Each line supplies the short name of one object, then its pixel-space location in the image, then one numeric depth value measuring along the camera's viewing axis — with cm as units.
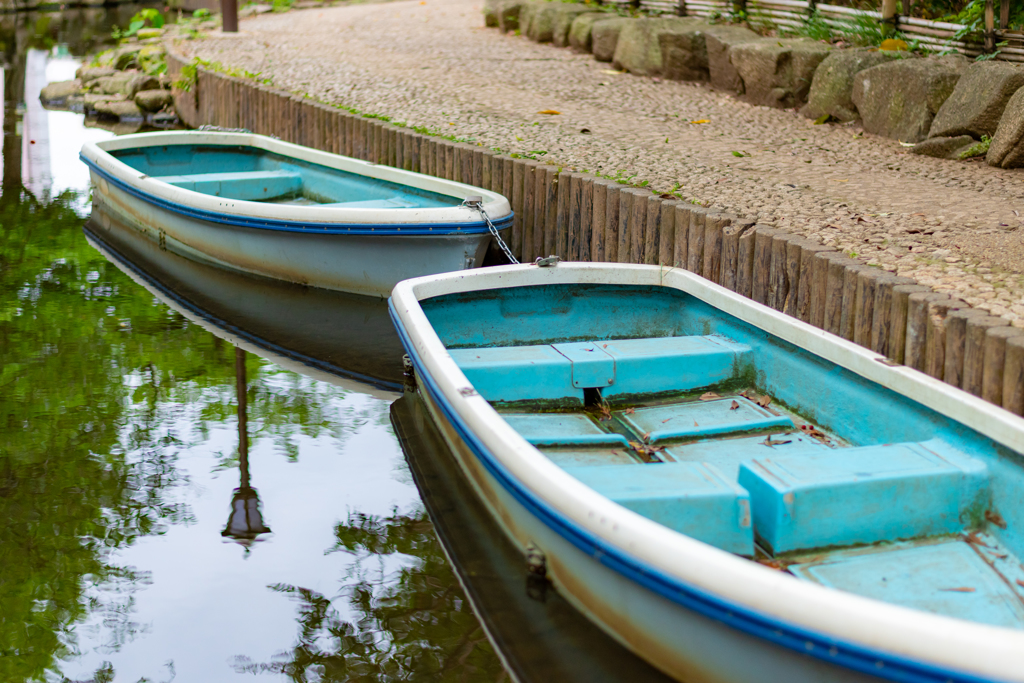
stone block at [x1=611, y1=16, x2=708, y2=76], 936
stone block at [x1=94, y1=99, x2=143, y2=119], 1252
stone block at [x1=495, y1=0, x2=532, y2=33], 1280
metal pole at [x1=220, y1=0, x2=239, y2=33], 1410
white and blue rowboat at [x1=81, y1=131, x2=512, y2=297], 554
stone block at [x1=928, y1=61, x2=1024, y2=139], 588
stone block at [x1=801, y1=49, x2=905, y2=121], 720
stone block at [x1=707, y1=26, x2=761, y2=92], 862
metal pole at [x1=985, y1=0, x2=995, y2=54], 650
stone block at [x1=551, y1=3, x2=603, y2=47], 1147
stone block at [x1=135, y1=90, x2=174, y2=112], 1245
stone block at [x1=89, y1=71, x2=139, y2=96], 1318
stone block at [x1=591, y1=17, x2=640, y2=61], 1029
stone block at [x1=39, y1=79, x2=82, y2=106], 1341
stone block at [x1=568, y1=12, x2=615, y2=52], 1096
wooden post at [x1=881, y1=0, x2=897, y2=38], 754
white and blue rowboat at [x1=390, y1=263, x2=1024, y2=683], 210
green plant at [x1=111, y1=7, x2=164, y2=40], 1645
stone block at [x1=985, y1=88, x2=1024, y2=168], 566
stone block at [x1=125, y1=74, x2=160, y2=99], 1278
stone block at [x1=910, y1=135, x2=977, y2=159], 614
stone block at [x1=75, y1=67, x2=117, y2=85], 1376
